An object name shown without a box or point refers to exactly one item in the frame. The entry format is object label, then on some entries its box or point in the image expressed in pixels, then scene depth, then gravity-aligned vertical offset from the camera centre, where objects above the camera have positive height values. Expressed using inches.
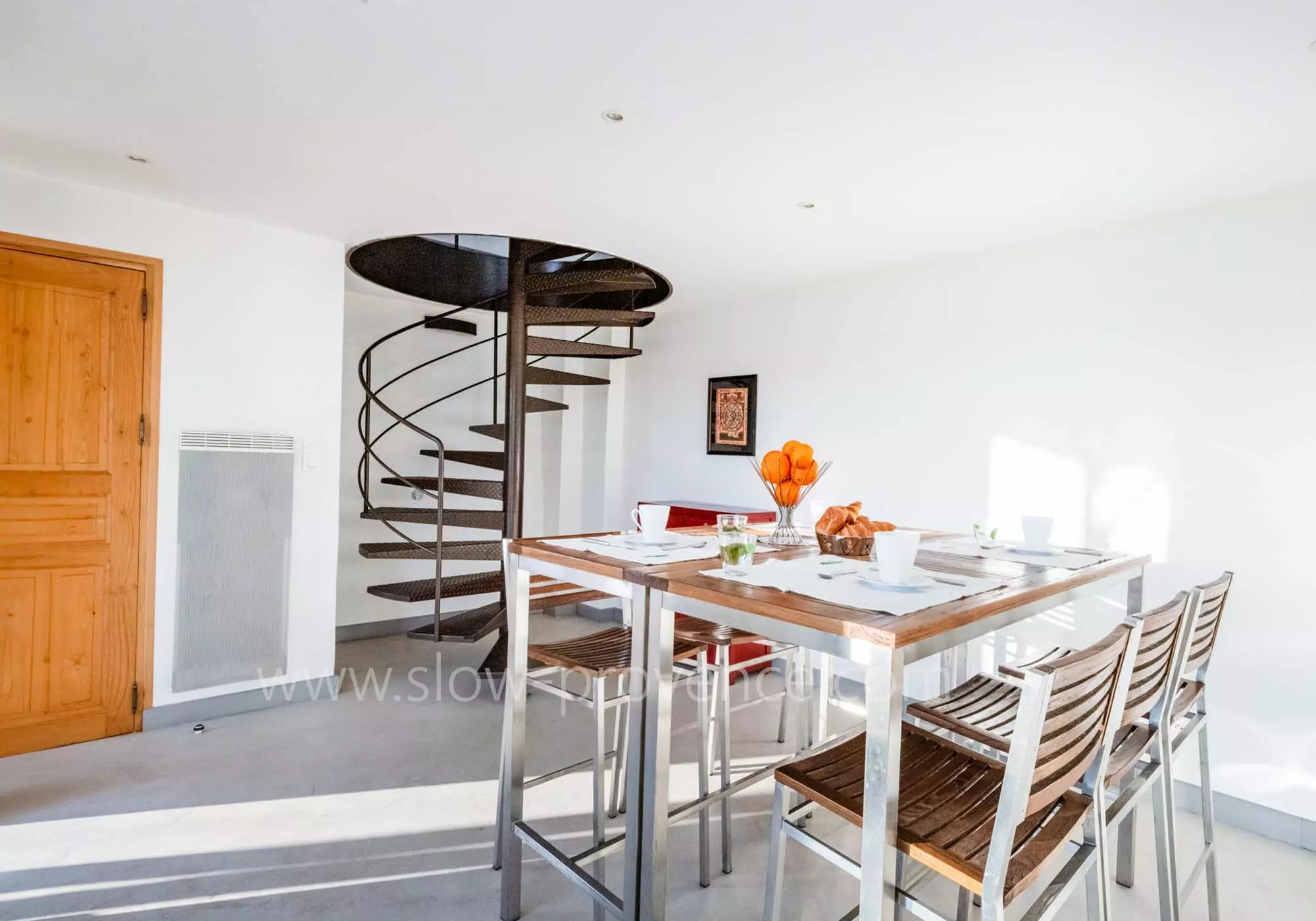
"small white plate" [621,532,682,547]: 76.7 -10.2
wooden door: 115.5 -11.9
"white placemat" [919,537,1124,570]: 73.4 -10.3
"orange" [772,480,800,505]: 81.8 -4.5
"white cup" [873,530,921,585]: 55.1 -7.6
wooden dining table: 43.7 -13.7
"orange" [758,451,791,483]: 79.9 -1.3
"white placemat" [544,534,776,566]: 68.1 -10.5
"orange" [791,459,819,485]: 80.0 -2.0
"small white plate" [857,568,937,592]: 55.4 -10.1
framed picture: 178.7 +10.6
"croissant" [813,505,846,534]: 73.5 -6.9
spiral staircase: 151.6 +25.4
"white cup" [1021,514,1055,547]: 78.5 -7.3
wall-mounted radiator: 130.4 -23.9
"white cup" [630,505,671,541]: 75.9 -7.7
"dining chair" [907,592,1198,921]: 57.7 -25.2
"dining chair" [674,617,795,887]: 85.3 -31.2
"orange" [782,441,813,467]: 79.5 +0.2
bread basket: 72.6 -9.2
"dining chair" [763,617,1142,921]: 42.8 -26.1
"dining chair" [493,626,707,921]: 78.1 -25.7
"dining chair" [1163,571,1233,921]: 70.8 -24.8
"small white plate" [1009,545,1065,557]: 78.3 -9.9
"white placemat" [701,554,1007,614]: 50.4 -10.5
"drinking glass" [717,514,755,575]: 61.2 -8.4
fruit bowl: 80.1 -3.6
